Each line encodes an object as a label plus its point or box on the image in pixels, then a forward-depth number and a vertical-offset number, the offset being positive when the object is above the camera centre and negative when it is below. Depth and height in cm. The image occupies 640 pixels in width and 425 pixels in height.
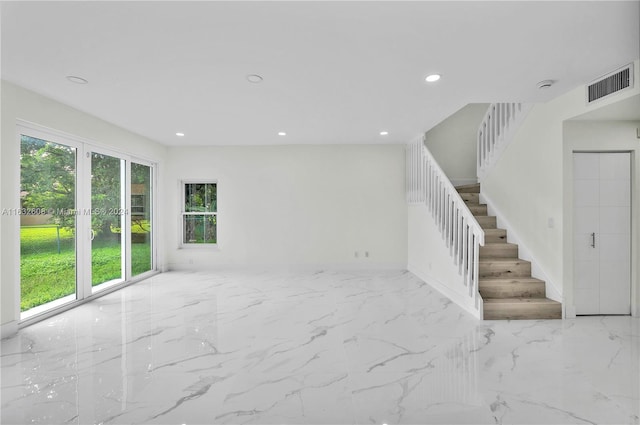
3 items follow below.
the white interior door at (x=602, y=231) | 342 -23
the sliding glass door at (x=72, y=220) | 336 -11
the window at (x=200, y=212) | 615 +0
